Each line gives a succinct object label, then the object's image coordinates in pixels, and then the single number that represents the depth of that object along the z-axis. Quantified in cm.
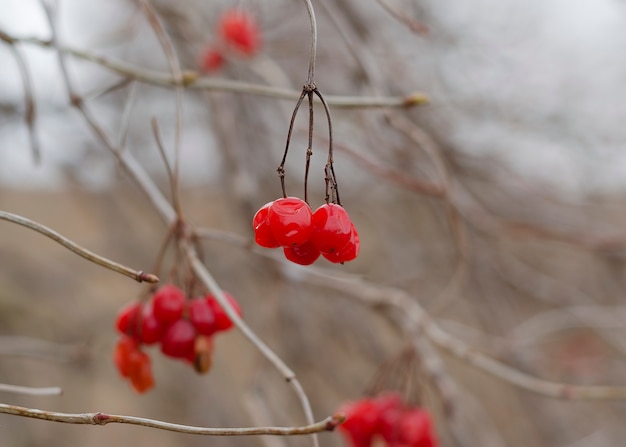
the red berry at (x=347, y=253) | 33
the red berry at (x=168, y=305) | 38
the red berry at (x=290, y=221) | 33
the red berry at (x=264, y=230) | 33
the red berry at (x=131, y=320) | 38
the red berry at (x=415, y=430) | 44
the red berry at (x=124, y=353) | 38
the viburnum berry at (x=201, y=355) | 38
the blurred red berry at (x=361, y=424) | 44
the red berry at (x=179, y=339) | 38
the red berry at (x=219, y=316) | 38
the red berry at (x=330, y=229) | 33
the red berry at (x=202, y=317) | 38
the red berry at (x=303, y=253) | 34
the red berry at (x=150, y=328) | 38
